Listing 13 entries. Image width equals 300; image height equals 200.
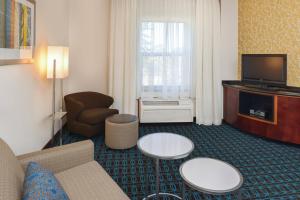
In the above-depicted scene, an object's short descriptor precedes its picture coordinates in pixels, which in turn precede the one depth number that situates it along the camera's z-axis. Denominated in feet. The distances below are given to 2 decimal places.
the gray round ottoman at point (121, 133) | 10.55
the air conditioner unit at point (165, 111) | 14.75
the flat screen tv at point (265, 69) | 12.00
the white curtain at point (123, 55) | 14.30
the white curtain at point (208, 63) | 14.83
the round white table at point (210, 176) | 4.70
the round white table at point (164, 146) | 6.41
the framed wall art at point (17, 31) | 6.44
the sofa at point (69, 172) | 3.88
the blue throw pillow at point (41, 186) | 3.46
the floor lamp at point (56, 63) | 9.94
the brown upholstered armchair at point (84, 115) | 11.90
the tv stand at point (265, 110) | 11.25
